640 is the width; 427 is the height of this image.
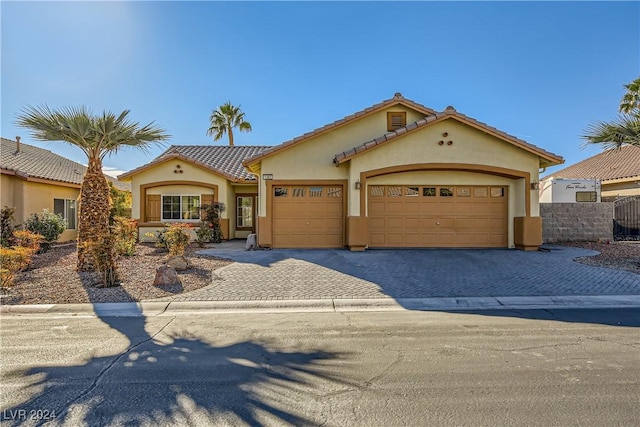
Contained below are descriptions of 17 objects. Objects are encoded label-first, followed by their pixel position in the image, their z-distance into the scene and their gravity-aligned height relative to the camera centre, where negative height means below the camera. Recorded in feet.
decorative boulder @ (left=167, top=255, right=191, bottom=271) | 33.14 -4.49
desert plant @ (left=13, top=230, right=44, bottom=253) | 32.21 -2.58
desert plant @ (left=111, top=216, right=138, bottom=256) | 39.68 -2.79
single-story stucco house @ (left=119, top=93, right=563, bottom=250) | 44.29 +3.76
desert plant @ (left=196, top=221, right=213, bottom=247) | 54.78 -2.90
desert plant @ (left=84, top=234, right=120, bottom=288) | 27.12 -3.48
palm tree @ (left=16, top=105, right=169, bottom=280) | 29.50 +6.53
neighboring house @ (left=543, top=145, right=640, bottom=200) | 71.87 +9.13
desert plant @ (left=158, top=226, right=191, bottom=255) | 34.09 -2.47
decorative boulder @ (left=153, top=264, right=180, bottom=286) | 27.58 -4.90
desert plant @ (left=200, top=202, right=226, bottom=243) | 56.85 -0.63
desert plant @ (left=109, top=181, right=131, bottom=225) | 62.54 +2.24
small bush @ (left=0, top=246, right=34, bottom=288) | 26.11 -3.70
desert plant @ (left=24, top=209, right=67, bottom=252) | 45.29 -1.47
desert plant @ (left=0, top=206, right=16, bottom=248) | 38.68 -1.33
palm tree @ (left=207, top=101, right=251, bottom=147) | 108.06 +28.06
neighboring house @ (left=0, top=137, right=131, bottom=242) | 49.88 +4.83
